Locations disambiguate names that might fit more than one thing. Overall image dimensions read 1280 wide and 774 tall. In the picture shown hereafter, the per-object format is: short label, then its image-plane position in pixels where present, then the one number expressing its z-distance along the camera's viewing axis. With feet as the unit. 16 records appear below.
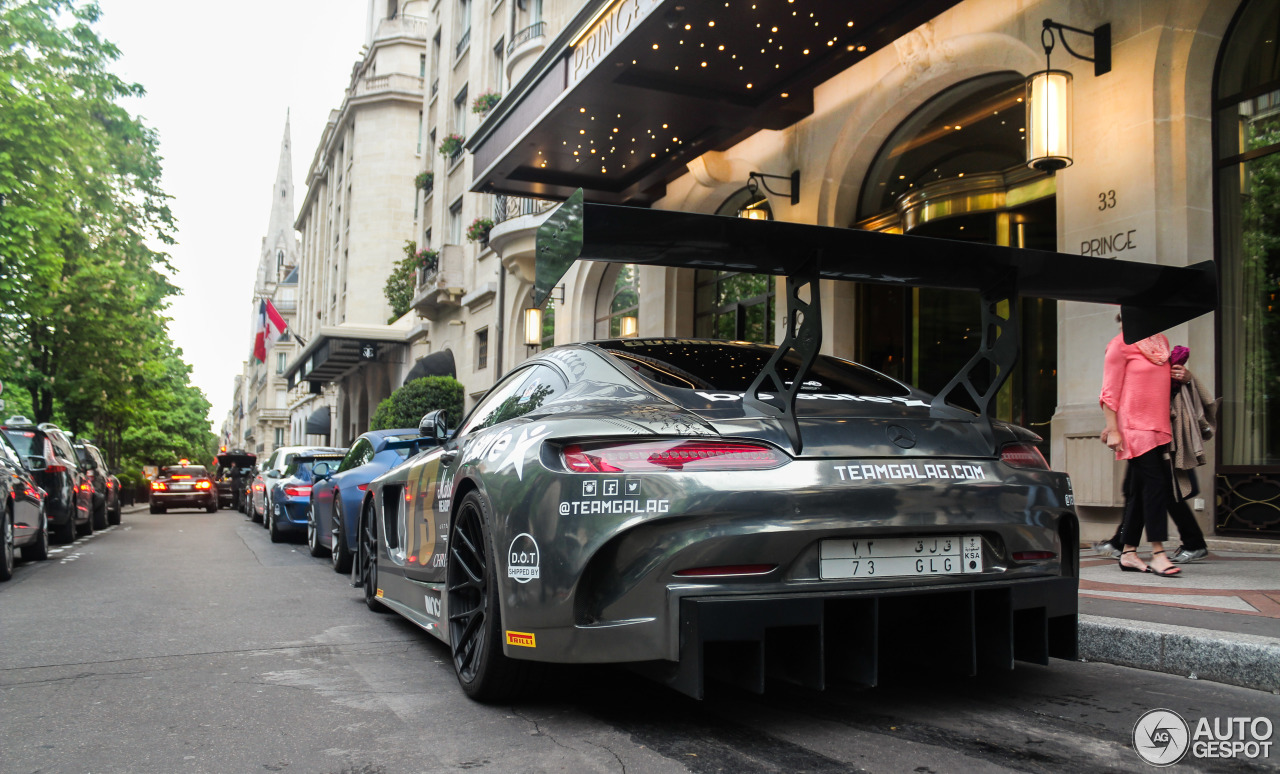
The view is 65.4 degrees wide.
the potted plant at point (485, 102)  75.56
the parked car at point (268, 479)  51.90
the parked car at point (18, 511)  28.81
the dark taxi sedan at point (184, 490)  88.89
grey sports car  9.87
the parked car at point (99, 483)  55.21
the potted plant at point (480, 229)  77.56
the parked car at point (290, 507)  43.11
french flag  142.72
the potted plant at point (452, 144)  87.04
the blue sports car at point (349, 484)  29.35
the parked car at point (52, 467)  39.01
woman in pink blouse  19.70
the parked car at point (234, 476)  88.38
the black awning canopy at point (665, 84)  33.14
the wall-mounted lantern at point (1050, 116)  27.22
